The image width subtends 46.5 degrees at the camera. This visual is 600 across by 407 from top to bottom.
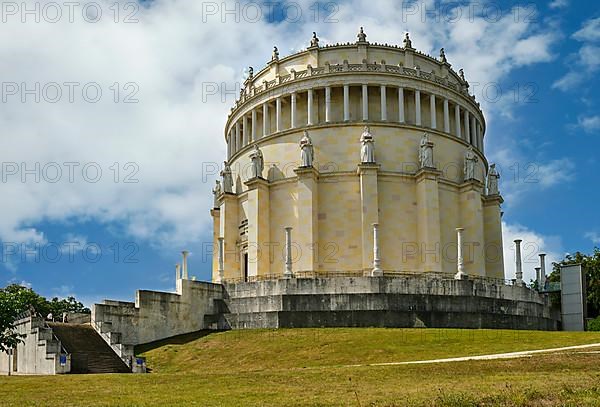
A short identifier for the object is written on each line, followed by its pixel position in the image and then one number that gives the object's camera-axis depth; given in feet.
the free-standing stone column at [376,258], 147.26
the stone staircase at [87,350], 107.04
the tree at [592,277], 197.06
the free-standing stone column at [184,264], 155.43
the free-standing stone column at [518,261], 166.91
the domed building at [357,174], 167.02
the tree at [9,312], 103.86
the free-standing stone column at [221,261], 179.32
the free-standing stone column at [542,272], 178.46
